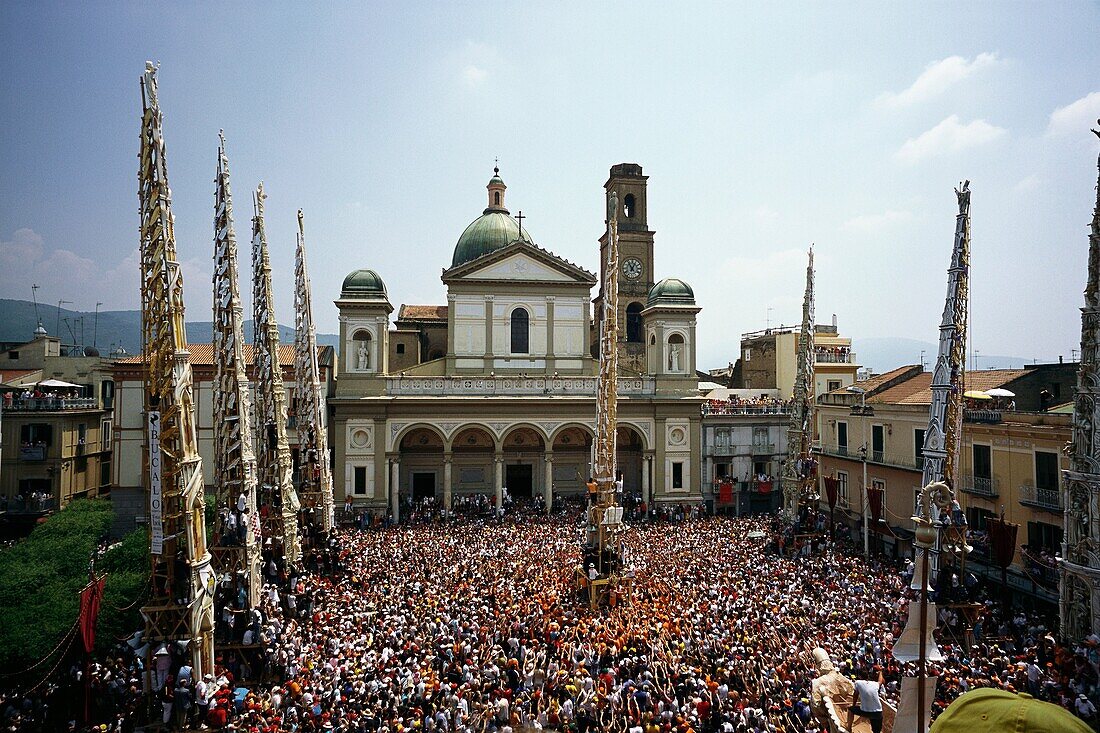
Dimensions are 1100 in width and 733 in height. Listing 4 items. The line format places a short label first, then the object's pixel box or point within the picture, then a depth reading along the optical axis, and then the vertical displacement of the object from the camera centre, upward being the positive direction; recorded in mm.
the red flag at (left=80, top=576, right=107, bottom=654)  12758 -4190
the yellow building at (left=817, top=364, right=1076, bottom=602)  20359 -2633
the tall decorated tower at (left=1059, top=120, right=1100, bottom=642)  15359 -2392
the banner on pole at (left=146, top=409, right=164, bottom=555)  13570 -2058
